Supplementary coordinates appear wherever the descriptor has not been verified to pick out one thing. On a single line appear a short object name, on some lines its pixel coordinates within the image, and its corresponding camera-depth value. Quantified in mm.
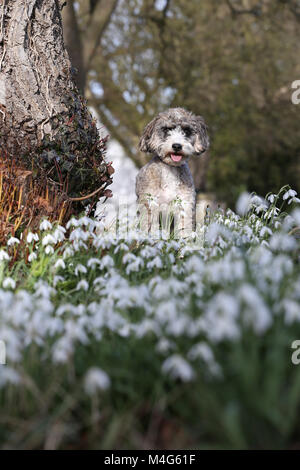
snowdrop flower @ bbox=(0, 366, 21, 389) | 2500
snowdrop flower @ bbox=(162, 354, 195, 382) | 2418
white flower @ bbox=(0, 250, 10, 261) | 4457
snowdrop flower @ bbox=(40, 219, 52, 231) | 4633
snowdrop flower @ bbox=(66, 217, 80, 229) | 4604
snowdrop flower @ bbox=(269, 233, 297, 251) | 3422
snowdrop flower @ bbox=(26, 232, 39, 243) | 4745
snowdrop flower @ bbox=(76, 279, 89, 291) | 4164
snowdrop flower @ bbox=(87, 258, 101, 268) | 4332
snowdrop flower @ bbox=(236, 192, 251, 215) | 4082
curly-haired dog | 6703
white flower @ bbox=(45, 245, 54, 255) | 4580
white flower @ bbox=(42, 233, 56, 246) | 4505
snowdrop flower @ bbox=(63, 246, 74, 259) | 4579
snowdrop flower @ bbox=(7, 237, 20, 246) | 4674
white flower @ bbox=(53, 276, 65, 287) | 4361
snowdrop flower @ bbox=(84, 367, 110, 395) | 2361
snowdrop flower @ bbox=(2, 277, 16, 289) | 3874
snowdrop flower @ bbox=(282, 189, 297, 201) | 5598
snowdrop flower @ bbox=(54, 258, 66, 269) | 4314
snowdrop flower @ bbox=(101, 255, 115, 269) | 4242
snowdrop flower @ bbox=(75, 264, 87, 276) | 4340
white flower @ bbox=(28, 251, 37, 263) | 4852
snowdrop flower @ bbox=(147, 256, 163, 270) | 4524
